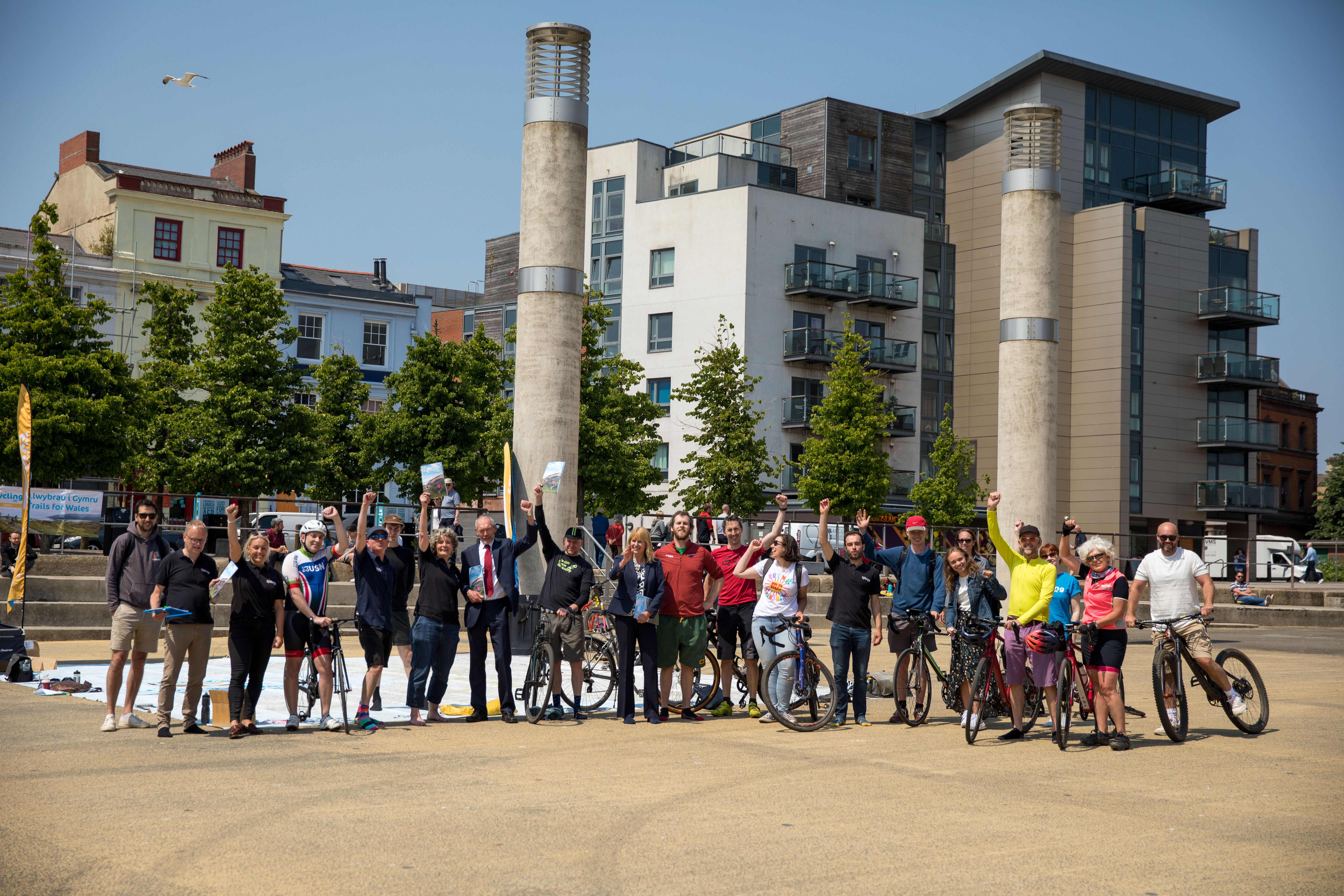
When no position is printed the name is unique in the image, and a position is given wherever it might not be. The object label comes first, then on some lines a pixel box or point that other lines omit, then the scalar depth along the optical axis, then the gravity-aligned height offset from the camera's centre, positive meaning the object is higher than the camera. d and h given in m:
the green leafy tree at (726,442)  46.31 +2.85
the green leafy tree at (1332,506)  70.19 +1.75
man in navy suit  12.61 -0.94
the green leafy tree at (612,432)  40.81 +2.79
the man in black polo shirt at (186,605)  11.26 -0.89
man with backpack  12.53 -0.65
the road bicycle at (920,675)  12.45 -1.46
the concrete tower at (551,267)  19.12 +3.73
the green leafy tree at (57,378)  31.50 +3.07
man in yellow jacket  11.28 -0.74
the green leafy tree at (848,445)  45.94 +2.82
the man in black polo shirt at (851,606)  12.36 -0.80
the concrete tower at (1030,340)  26.50 +3.92
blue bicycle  12.10 -1.50
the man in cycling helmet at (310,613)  11.61 -0.97
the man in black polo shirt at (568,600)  12.60 -0.84
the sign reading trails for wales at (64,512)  22.42 -0.19
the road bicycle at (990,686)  11.41 -1.47
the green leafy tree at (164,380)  38.81 +4.05
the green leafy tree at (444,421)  41.69 +2.99
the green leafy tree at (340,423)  44.09 +2.99
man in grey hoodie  11.30 -0.82
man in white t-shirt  11.64 -0.53
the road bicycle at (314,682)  11.77 -1.67
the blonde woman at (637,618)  12.64 -1.00
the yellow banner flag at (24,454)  17.30 +0.62
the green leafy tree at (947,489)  51.50 +1.49
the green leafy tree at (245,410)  39.22 +2.99
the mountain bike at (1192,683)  11.41 -1.39
